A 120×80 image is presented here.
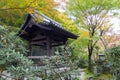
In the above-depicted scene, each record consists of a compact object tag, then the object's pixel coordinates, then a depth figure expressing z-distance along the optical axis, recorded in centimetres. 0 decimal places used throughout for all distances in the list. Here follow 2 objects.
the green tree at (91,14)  751
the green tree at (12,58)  176
